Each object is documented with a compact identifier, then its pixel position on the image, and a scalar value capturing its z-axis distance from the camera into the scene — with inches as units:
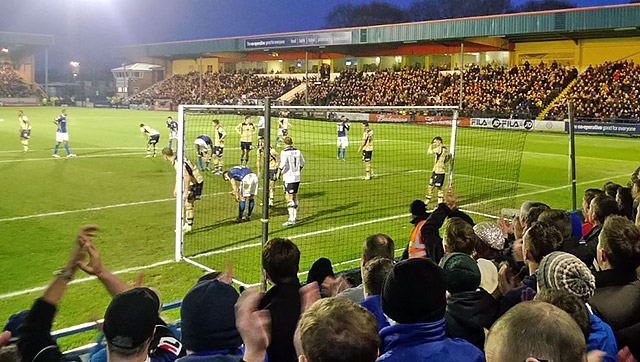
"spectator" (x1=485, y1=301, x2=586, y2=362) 82.7
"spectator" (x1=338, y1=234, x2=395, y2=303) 195.9
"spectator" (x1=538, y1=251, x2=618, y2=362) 122.1
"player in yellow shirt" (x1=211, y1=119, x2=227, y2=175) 802.8
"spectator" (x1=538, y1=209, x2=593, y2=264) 224.2
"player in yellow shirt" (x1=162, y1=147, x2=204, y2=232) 465.7
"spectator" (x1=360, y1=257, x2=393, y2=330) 148.3
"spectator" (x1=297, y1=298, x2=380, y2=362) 89.4
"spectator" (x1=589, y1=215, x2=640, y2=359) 148.6
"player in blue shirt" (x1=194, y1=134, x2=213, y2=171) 720.6
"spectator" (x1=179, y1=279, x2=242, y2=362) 107.3
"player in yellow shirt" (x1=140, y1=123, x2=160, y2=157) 944.9
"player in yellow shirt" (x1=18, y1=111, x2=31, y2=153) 979.9
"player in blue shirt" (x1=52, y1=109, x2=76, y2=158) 943.7
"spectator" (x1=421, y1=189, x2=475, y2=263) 242.9
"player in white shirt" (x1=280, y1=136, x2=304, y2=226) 517.3
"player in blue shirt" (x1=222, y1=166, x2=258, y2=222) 512.5
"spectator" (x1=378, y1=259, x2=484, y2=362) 109.3
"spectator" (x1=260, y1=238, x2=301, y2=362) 154.3
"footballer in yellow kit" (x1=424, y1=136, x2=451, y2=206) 618.2
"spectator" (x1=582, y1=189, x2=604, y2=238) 297.1
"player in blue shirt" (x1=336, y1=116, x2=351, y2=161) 928.3
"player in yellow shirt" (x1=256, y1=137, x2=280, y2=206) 611.5
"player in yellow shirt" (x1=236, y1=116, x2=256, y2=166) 831.7
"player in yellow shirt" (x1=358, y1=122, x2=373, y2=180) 774.5
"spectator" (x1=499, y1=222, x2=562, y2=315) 181.8
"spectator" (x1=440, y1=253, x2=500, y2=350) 140.3
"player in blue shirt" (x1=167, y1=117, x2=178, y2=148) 943.7
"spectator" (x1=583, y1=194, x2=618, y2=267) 259.3
